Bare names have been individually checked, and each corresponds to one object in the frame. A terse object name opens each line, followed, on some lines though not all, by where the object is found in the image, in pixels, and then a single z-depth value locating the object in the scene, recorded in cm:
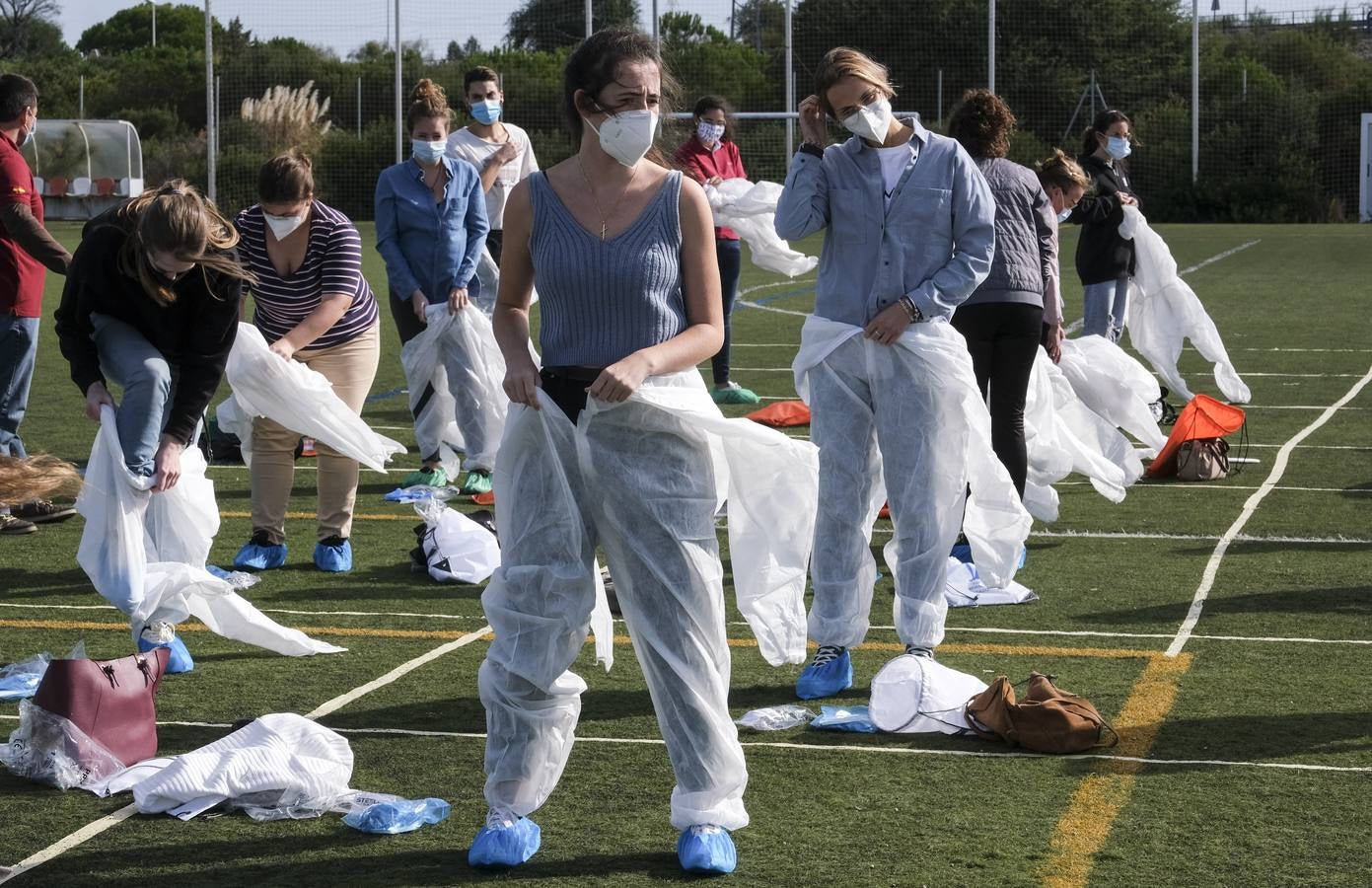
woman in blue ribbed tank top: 405
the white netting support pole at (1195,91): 3772
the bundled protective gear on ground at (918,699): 525
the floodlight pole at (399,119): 3192
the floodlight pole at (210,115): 2891
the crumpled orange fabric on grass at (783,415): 1159
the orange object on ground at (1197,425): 1005
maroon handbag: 479
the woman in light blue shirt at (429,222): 936
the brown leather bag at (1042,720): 504
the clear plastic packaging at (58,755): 476
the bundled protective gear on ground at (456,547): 753
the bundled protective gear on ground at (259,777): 460
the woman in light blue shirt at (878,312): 557
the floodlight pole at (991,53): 3456
